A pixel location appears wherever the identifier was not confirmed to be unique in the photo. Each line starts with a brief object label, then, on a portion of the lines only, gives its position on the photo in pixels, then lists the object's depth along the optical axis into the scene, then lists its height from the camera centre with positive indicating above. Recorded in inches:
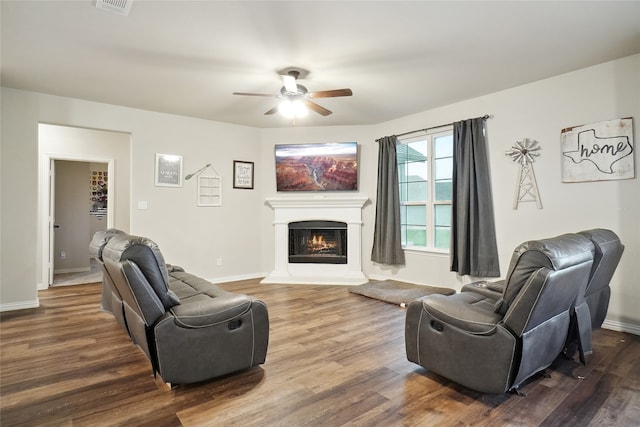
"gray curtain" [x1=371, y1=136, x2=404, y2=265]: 200.5 +5.9
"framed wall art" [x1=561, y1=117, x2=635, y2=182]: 122.6 +25.9
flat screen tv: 212.4 +34.1
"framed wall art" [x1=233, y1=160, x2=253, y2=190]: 215.8 +29.7
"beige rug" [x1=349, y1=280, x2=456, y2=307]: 160.4 -36.9
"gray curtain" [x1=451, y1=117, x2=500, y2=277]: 161.3 +6.4
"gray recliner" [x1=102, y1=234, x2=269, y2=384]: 77.9 -25.0
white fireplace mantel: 209.6 -7.7
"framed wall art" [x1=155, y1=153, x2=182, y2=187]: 190.4 +28.7
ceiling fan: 127.1 +48.9
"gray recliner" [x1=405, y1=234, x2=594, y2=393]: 71.1 -24.1
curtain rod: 162.7 +50.8
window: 185.0 +18.0
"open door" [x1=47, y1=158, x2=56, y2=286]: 203.6 +2.9
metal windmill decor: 147.9 +21.8
